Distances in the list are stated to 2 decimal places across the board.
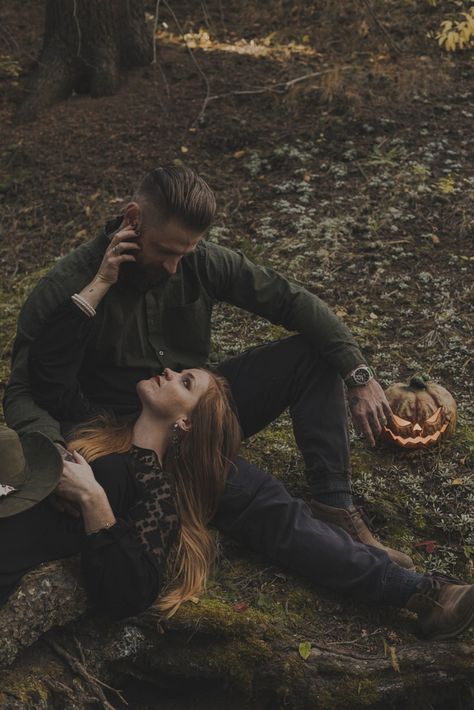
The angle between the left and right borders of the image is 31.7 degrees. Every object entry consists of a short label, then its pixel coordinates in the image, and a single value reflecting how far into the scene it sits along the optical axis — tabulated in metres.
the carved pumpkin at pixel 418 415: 4.60
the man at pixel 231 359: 3.84
